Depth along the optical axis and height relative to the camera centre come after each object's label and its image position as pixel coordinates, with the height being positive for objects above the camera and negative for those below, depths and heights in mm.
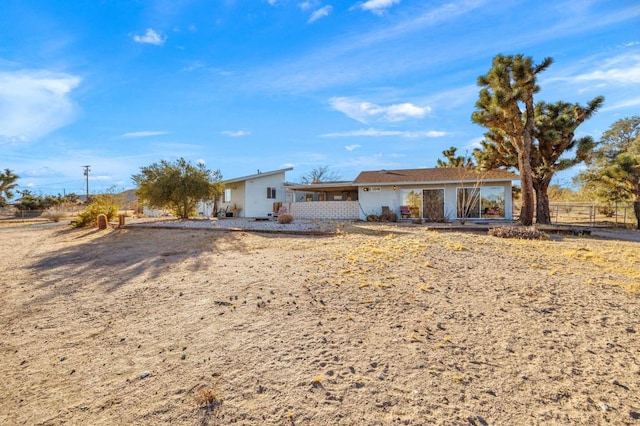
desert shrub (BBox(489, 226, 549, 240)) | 9969 -847
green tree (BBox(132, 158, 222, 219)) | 16578 +1505
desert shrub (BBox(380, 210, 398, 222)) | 18609 -490
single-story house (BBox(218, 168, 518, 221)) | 18203 +884
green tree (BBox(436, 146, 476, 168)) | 28680 +4868
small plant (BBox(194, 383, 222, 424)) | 2076 -1367
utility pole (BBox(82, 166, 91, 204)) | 41281 +5282
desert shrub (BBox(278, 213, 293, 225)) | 15383 -458
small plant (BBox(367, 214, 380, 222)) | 18641 -545
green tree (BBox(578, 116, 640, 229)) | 15491 +1817
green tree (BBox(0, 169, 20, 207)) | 32750 +3028
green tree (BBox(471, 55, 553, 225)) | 13555 +4693
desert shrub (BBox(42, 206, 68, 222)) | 20416 -141
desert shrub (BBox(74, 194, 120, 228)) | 14508 -62
